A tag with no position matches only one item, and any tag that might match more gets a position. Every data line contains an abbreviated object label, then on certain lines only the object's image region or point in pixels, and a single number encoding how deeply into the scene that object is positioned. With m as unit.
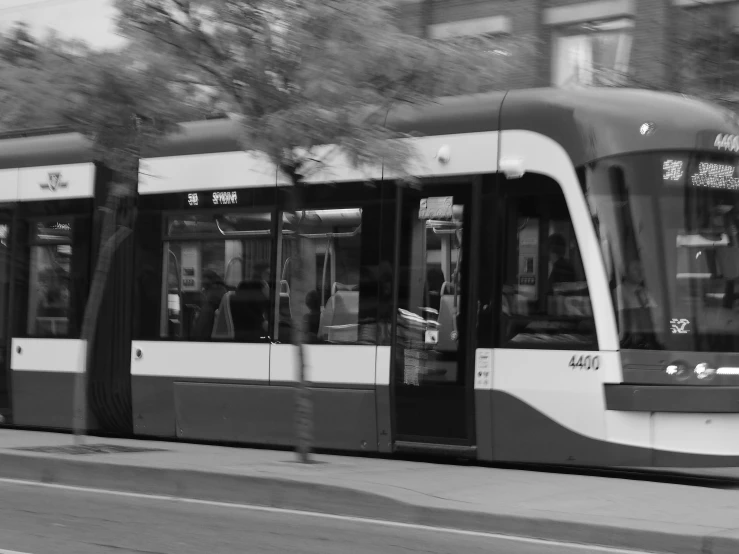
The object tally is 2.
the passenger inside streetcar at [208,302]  13.56
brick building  18.16
